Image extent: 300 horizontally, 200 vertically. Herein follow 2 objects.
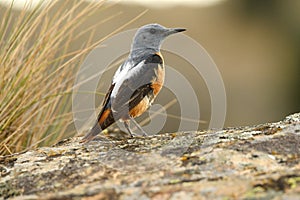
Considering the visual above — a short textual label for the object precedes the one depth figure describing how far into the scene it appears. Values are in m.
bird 8.04
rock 5.11
